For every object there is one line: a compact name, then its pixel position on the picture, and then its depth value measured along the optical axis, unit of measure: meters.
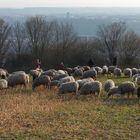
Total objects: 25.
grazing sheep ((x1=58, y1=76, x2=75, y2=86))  29.08
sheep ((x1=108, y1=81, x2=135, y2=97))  25.81
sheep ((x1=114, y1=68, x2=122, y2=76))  40.62
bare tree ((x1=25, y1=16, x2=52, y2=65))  76.69
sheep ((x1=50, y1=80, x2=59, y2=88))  30.04
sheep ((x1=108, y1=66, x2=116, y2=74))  43.12
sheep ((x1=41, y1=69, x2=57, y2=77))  33.92
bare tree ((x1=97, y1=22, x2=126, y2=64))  79.68
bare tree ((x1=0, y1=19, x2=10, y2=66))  76.04
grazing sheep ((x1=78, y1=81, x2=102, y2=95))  25.84
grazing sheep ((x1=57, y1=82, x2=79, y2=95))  26.05
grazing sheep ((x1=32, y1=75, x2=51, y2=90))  29.80
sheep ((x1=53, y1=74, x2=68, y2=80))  32.00
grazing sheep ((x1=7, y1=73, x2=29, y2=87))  29.91
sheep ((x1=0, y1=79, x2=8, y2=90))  28.76
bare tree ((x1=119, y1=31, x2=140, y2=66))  73.04
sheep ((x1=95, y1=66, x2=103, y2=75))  41.41
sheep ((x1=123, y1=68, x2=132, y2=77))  40.62
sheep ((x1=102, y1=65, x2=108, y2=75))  42.14
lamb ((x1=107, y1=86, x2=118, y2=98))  25.64
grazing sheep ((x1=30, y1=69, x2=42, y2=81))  35.72
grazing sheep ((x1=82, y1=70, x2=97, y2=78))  35.97
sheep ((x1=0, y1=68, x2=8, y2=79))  37.41
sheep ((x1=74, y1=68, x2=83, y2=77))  39.25
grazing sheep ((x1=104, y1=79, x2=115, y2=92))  27.84
